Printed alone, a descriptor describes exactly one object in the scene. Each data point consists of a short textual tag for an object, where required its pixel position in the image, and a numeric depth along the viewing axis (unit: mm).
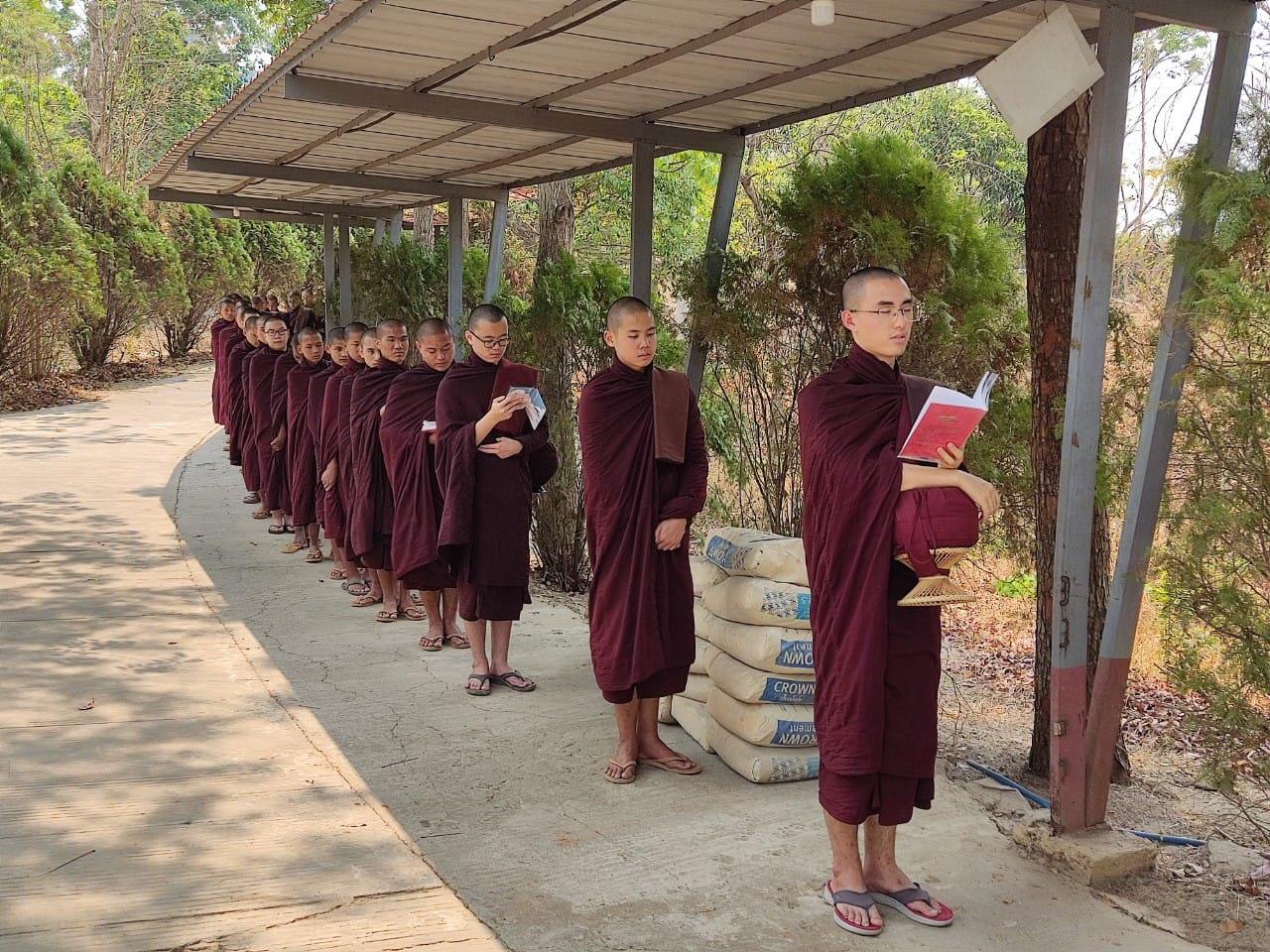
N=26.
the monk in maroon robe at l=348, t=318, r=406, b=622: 7164
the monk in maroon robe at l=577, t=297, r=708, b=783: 4520
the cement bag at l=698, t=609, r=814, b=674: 4531
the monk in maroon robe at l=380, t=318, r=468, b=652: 6352
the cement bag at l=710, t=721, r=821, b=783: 4594
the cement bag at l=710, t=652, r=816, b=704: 4559
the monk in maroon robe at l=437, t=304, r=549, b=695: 5656
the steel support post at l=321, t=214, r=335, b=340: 13648
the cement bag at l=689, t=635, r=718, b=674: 4982
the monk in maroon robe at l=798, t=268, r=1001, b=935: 3336
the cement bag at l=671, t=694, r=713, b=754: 5031
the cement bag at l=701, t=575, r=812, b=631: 4574
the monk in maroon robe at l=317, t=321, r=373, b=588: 7840
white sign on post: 3686
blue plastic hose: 4328
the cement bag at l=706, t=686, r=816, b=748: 4570
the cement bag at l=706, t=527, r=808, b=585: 4617
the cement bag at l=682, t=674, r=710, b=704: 5164
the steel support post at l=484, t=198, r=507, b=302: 9578
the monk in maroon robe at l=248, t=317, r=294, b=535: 9945
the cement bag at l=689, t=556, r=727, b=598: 5001
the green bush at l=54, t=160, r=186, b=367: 18750
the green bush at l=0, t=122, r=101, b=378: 15133
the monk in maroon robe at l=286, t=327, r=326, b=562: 8922
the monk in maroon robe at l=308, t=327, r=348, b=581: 8469
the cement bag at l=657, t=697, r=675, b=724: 5410
